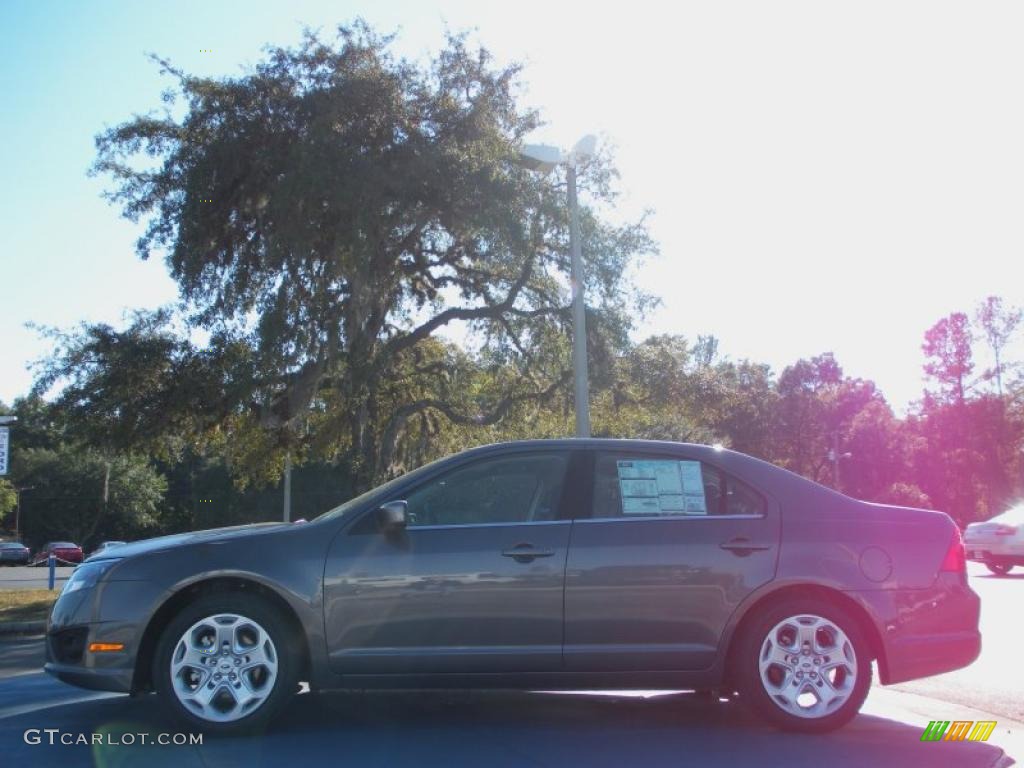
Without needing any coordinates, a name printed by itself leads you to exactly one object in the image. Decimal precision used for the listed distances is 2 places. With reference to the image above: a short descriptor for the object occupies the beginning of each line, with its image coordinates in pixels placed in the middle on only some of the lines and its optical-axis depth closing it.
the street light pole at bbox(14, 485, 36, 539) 62.26
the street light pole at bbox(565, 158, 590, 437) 13.18
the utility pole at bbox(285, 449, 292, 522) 22.80
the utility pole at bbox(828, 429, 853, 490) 46.89
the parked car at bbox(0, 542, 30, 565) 48.94
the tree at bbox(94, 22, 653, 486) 16.42
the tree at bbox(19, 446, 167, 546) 60.38
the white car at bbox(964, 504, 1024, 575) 18.34
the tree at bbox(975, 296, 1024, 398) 49.47
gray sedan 5.18
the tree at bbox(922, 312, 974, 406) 50.34
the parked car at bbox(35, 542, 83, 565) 46.84
